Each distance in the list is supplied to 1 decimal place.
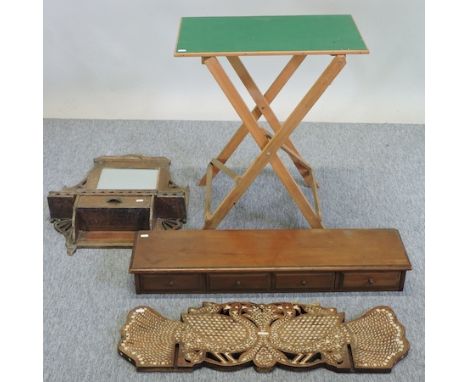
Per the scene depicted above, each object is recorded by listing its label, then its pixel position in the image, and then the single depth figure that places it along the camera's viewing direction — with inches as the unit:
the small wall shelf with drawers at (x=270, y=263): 132.4
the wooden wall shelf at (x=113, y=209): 145.7
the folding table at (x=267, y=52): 128.2
